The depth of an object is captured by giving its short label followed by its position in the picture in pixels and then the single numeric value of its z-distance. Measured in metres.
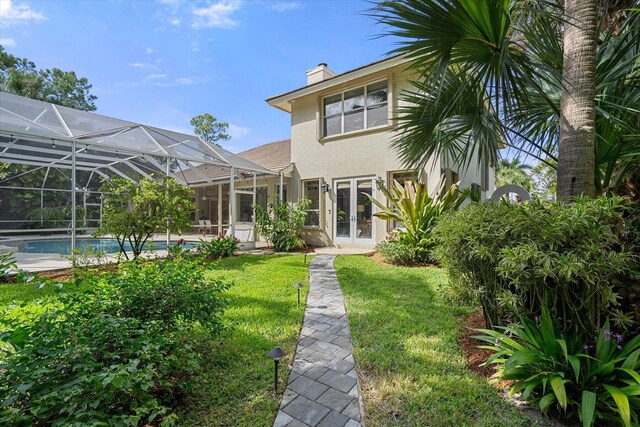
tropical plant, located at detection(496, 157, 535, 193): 28.89
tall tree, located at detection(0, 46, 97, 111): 24.45
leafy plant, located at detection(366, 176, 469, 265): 8.79
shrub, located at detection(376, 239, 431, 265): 8.77
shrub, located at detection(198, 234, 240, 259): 10.41
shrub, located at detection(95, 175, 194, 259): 8.13
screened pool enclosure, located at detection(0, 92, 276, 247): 8.61
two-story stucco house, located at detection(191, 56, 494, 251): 11.54
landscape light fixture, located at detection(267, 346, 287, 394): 2.60
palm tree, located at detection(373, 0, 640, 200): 3.17
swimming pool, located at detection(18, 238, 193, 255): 14.16
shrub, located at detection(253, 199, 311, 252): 12.18
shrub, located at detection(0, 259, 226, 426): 1.77
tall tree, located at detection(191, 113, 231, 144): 33.00
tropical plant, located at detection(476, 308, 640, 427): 2.20
